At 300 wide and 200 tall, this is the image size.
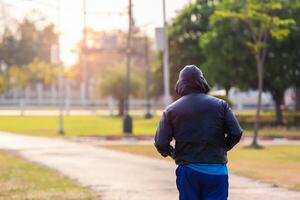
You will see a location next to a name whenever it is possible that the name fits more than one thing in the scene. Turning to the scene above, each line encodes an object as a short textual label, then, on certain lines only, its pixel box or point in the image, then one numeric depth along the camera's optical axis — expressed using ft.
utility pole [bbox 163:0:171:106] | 74.49
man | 20.72
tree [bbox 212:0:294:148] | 79.82
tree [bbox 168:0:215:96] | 163.53
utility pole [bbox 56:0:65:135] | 116.26
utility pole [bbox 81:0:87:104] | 149.38
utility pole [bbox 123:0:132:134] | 113.19
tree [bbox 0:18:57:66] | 318.65
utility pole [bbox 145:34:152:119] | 187.06
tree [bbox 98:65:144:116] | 200.95
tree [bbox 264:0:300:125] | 129.70
